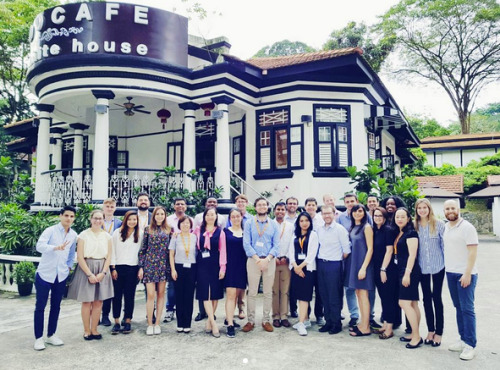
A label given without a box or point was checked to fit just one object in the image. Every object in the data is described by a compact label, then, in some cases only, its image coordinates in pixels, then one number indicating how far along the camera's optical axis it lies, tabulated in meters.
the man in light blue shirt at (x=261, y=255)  5.02
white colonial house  9.44
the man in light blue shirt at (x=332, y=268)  4.99
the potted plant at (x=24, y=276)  7.36
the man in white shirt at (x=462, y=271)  4.09
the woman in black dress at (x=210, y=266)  4.92
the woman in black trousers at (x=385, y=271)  4.70
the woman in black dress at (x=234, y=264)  4.96
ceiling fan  11.12
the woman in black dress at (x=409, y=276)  4.44
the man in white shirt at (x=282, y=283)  5.28
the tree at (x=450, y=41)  27.73
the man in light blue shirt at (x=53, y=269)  4.46
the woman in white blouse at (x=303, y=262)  5.02
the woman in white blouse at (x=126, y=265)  4.95
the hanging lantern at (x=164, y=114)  11.49
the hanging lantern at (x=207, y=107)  10.82
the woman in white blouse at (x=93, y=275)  4.65
